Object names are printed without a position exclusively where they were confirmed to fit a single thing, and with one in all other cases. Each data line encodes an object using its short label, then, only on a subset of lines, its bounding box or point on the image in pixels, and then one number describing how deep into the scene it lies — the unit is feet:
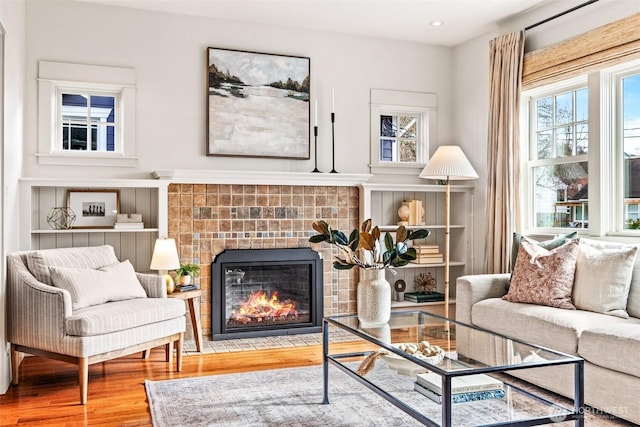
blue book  7.84
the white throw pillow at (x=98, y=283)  11.91
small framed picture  15.05
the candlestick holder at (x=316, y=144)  17.45
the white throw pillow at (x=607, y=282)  11.30
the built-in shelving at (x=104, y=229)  14.20
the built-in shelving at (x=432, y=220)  17.89
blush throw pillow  11.93
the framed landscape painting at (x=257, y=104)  16.49
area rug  8.57
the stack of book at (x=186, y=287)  14.46
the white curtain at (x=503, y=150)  15.94
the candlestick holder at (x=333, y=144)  17.79
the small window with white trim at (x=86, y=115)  14.96
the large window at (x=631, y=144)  13.30
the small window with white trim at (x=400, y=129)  18.40
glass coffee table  7.27
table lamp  14.03
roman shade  12.76
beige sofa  9.09
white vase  10.27
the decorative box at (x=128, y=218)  14.89
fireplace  16.15
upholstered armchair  11.06
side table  14.49
